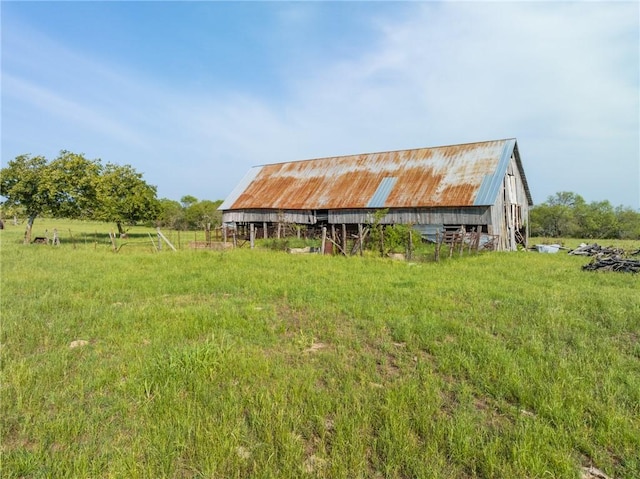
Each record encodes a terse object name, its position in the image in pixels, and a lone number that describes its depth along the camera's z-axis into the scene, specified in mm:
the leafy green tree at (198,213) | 54600
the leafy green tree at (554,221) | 44181
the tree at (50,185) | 21750
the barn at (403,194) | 20172
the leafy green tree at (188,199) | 88312
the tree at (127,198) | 33000
